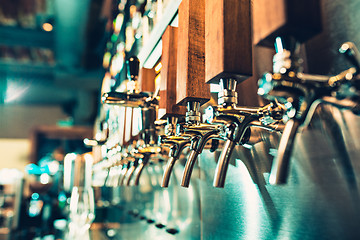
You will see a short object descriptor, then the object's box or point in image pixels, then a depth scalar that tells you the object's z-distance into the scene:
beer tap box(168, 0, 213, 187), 0.81
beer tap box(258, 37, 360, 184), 0.45
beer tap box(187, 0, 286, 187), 0.64
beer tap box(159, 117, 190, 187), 0.95
